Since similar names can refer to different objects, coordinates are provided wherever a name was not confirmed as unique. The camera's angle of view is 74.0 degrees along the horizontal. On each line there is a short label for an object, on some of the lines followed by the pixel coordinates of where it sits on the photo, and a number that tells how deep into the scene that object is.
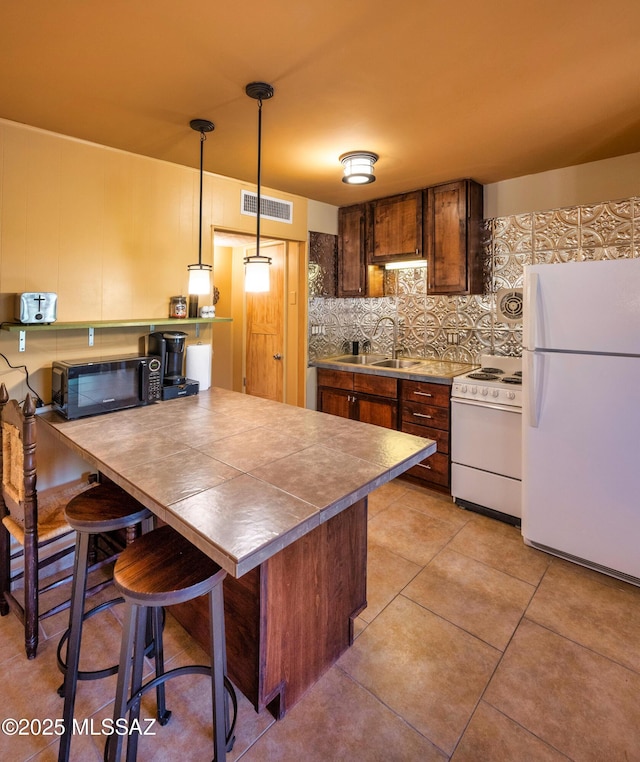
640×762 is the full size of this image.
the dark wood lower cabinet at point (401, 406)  3.25
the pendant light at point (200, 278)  2.52
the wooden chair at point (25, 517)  1.69
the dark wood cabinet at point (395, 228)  3.54
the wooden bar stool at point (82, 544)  1.40
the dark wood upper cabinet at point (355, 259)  3.98
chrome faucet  4.17
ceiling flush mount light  2.69
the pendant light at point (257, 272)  2.22
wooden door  4.28
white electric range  2.83
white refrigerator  2.17
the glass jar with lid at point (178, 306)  2.94
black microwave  2.14
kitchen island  1.19
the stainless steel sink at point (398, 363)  3.88
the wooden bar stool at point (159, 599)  1.17
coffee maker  2.67
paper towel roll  2.85
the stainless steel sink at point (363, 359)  4.22
